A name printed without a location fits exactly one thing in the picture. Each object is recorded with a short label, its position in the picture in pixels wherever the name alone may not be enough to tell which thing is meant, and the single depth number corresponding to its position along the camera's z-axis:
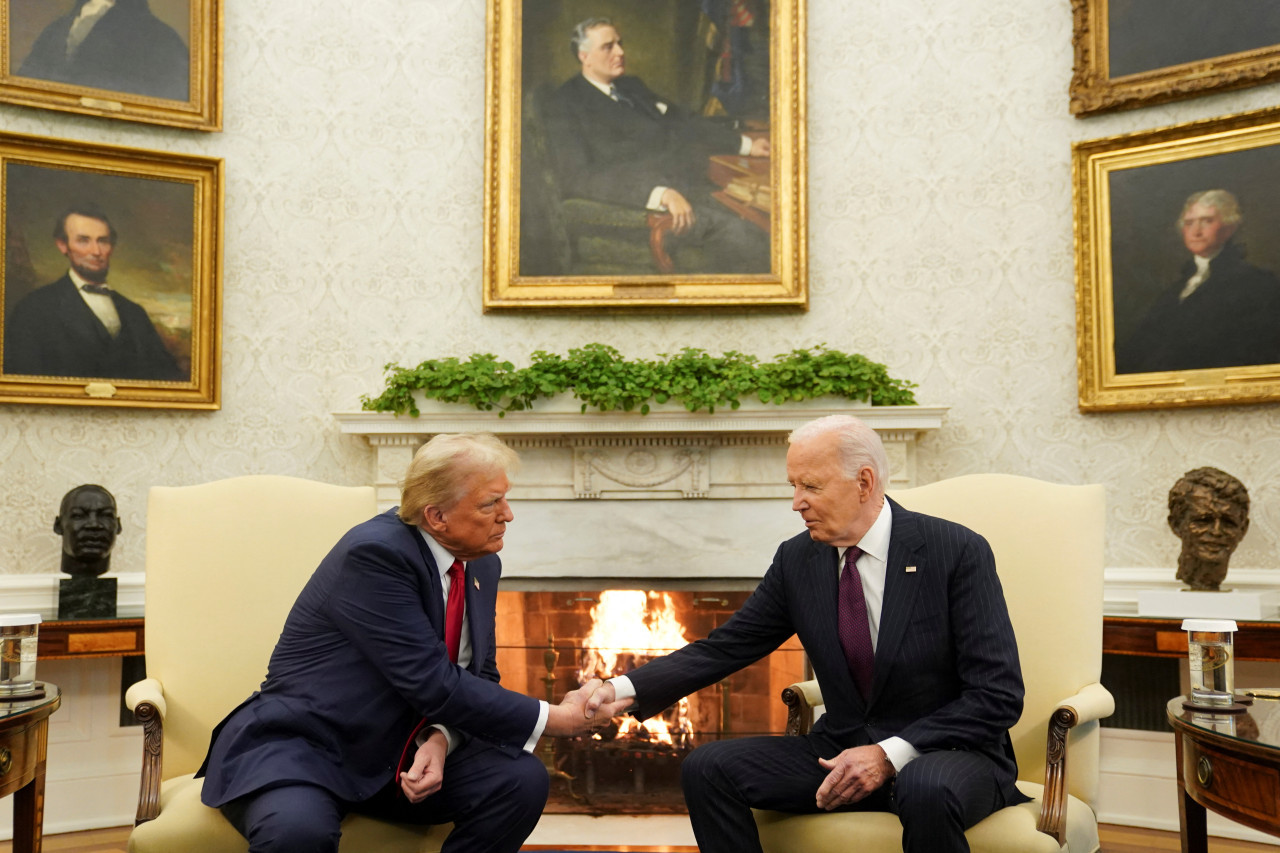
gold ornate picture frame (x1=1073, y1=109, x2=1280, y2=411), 4.45
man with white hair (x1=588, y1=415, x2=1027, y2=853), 2.43
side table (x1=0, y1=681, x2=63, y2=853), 2.35
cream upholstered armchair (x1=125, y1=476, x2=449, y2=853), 2.92
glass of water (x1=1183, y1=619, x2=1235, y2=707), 2.45
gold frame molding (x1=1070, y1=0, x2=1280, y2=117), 4.44
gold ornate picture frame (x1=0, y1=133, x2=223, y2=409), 4.70
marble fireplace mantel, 4.78
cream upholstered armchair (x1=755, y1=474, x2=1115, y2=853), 2.38
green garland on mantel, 4.61
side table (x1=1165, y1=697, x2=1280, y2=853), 1.99
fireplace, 4.82
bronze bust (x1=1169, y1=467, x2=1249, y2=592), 4.05
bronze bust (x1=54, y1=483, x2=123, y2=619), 4.27
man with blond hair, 2.40
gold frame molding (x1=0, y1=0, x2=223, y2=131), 4.69
